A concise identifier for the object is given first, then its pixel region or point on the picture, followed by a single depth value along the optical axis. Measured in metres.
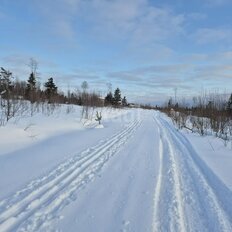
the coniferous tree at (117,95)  69.91
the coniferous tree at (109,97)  62.91
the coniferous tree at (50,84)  43.25
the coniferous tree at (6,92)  11.67
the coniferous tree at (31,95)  20.19
